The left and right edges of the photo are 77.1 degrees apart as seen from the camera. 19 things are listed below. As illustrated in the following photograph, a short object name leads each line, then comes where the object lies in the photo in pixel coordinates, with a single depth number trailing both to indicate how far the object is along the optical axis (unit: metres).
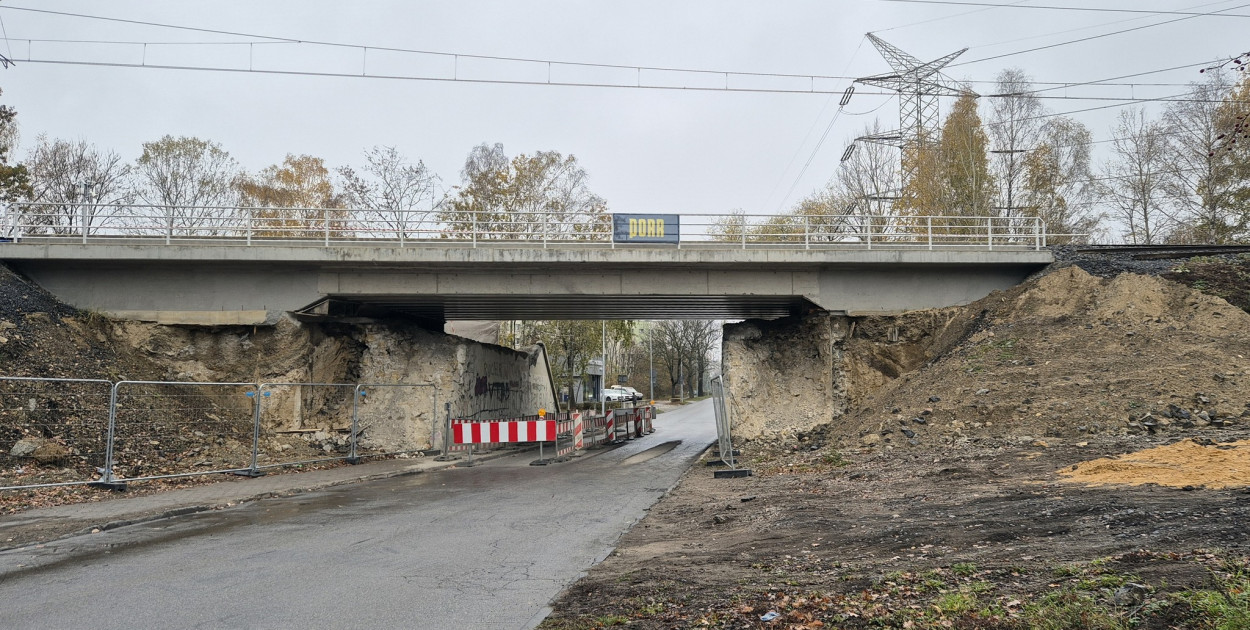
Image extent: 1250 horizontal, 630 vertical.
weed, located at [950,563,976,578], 5.08
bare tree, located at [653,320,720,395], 68.31
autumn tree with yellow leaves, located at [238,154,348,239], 40.99
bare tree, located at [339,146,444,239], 37.97
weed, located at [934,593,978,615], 4.31
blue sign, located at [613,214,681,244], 19.02
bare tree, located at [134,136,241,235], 38.91
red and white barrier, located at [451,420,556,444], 17.81
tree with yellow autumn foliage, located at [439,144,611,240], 37.09
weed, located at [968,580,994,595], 4.62
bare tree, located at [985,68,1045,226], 36.34
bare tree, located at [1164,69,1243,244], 30.91
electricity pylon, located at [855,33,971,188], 38.56
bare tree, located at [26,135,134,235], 37.75
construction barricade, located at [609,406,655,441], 26.42
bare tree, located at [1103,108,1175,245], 34.06
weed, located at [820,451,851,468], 13.95
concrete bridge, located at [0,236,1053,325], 18.00
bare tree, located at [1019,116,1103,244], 36.62
